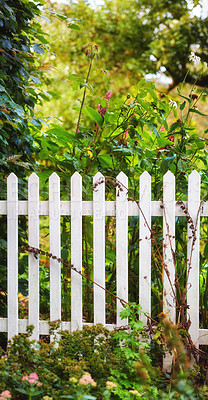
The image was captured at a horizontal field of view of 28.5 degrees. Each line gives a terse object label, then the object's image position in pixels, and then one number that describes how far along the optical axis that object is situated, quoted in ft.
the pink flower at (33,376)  5.61
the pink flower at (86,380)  5.21
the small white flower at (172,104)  8.69
